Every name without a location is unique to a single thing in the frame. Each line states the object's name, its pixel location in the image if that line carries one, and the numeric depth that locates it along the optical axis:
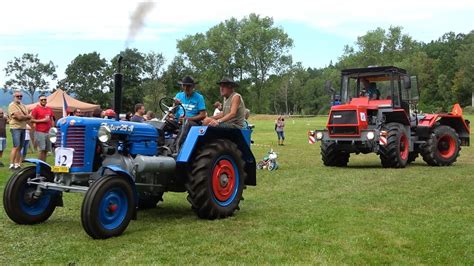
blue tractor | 5.65
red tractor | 12.66
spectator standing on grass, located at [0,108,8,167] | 13.10
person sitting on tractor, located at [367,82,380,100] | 13.79
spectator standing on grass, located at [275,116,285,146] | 22.31
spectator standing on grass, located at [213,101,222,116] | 15.51
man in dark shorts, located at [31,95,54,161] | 12.02
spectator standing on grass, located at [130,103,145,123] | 10.06
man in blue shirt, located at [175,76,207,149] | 7.14
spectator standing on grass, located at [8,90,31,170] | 11.63
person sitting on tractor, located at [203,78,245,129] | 7.05
